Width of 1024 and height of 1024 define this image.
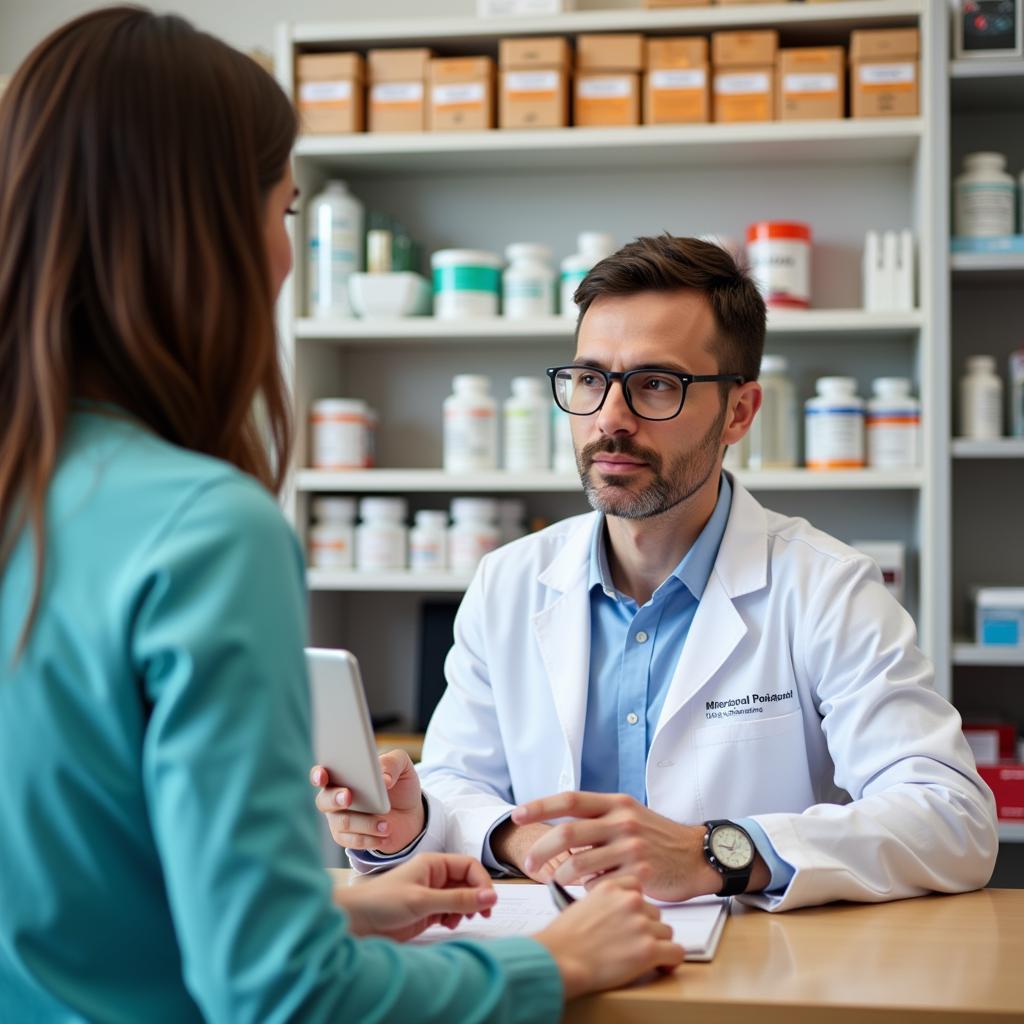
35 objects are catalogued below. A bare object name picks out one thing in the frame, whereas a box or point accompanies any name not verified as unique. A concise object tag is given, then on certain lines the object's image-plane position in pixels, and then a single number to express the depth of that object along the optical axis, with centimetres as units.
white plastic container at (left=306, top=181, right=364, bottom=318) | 245
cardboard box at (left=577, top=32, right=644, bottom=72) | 233
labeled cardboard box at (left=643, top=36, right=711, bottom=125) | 232
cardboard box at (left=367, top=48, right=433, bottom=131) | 241
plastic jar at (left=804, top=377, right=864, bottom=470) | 229
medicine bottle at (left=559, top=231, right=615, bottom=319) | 235
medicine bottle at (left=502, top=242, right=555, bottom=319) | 239
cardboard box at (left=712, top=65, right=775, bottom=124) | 231
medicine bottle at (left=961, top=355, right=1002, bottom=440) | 226
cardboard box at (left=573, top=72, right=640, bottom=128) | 235
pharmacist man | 117
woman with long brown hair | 59
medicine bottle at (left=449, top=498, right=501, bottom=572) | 242
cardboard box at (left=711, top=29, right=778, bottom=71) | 230
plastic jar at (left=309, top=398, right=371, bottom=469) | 247
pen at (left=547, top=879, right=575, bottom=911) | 97
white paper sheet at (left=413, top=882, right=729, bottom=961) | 94
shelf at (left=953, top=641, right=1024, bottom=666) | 221
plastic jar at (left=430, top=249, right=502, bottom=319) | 241
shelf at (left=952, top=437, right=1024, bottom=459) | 221
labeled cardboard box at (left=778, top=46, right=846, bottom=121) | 229
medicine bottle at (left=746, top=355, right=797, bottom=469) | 235
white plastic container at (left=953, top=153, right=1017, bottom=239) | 226
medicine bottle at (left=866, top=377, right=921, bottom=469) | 228
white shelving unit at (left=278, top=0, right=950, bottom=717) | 225
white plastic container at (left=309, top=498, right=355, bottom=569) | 247
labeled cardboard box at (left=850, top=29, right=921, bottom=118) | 226
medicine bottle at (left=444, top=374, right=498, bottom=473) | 241
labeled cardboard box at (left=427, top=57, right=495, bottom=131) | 238
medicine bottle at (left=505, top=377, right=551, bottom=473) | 240
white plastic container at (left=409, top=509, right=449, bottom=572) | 244
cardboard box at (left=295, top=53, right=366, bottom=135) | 242
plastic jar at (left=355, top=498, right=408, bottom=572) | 245
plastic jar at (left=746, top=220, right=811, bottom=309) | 231
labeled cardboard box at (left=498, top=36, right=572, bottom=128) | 234
